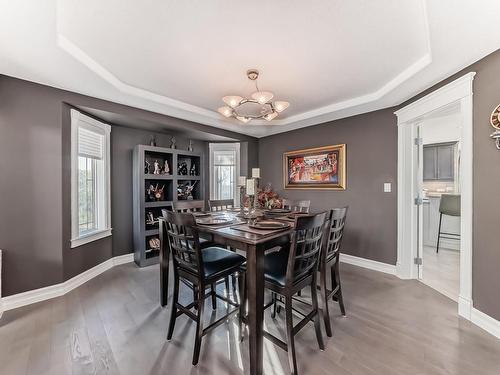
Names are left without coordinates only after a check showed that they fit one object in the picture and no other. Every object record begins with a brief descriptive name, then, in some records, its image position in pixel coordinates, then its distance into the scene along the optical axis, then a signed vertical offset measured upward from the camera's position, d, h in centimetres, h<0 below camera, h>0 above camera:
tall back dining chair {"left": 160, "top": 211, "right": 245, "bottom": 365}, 161 -65
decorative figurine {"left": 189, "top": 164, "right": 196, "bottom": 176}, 435 +29
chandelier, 227 +88
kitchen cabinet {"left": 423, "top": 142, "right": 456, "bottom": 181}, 439 +48
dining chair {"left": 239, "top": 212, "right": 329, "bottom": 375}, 149 -65
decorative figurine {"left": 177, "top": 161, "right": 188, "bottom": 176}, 419 +31
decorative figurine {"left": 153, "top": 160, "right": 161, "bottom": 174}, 371 +29
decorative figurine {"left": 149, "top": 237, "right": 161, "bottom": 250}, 358 -94
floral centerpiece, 294 -18
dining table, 143 -46
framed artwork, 372 +31
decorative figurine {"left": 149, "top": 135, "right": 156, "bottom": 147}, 370 +75
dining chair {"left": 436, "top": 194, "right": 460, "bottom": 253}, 391 -41
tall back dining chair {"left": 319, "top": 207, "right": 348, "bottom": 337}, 186 -65
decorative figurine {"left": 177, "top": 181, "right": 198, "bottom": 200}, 414 -11
